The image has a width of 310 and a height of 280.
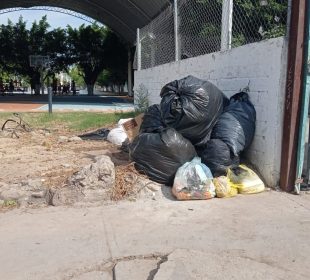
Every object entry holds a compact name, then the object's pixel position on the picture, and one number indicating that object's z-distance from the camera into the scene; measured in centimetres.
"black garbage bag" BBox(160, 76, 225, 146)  557
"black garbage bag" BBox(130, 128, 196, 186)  529
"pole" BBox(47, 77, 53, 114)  1598
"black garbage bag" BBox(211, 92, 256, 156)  548
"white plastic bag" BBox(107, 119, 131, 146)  820
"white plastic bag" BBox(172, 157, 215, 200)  498
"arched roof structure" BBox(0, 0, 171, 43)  2341
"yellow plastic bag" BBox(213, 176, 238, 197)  507
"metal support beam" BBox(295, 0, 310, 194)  489
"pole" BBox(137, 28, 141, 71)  1316
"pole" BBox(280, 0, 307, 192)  490
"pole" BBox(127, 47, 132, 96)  3475
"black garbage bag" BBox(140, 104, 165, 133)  590
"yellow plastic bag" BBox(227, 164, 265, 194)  522
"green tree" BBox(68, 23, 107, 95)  4128
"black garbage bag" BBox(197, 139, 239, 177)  530
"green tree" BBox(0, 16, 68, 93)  4175
